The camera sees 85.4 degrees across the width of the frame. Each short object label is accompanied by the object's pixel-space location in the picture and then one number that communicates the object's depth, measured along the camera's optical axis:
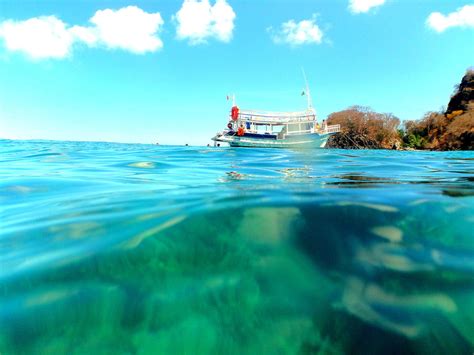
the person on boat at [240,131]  27.92
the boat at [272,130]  28.56
